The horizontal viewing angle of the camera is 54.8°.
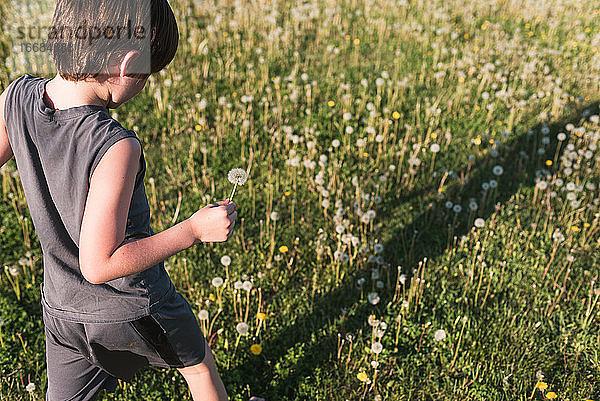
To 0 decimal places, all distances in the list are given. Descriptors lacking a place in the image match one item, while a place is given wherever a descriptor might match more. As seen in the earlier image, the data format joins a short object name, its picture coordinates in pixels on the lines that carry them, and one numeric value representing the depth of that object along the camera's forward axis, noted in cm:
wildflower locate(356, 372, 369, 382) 282
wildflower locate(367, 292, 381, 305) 323
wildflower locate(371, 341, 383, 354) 291
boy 162
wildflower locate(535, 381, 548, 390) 285
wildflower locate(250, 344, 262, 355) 300
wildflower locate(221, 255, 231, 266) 329
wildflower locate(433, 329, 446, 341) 306
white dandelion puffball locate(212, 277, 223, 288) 319
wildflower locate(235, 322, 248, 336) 295
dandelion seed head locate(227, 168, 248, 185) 218
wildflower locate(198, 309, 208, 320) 299
